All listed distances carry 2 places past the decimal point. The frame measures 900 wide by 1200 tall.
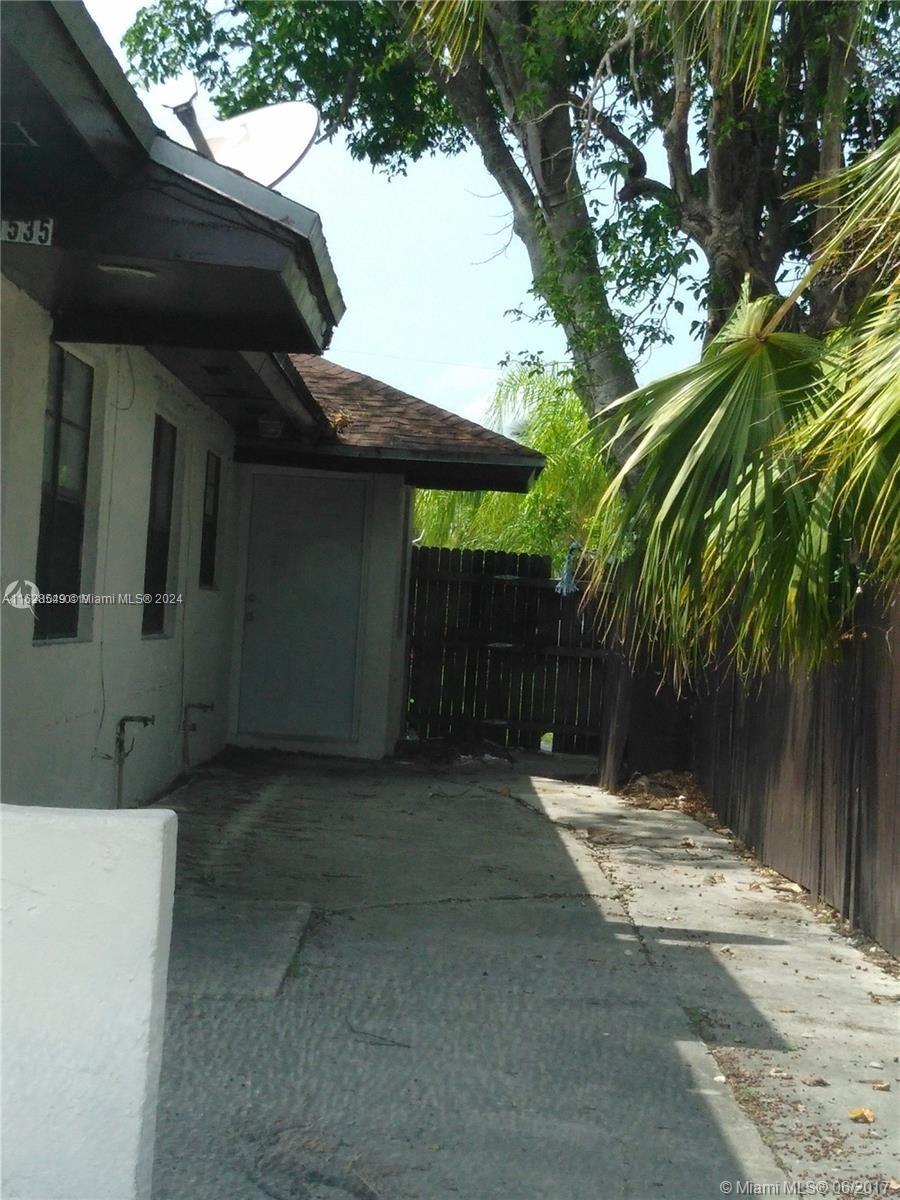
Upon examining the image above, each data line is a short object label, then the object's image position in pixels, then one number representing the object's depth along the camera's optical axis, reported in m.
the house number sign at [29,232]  5.21
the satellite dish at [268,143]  6.59
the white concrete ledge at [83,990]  2.76
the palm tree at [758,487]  5.13
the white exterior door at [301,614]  12.34
